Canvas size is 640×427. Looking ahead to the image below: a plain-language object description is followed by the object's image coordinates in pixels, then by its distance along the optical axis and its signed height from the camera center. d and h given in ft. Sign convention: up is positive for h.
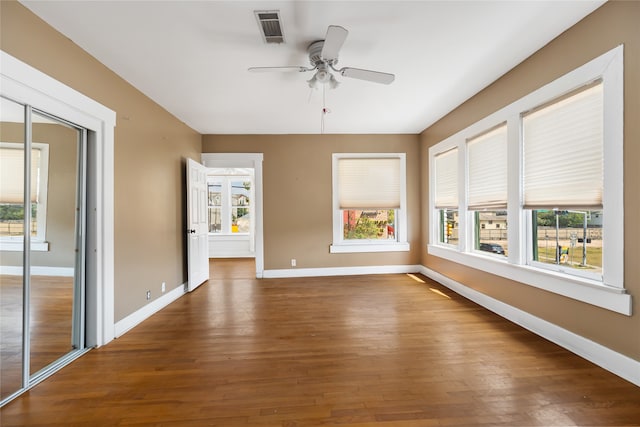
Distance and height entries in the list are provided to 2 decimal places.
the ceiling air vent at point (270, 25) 7.05 +4.95
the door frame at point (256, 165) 17.80 +3.22
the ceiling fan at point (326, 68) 7.78 +4.43
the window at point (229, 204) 27.35 +1.23
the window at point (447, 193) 14.83 +1.24
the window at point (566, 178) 7.66 +1.13
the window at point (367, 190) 18.33 +1.69
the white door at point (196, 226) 14.99 -0.48
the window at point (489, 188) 11.24 +1.18
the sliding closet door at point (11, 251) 6.46 -0.78
